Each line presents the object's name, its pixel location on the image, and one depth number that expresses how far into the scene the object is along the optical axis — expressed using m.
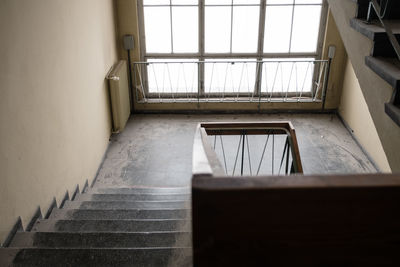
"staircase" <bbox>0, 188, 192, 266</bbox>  2.06
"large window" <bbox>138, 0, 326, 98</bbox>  5.64
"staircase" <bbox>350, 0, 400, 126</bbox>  1.88
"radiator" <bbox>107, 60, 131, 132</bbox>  5.05
